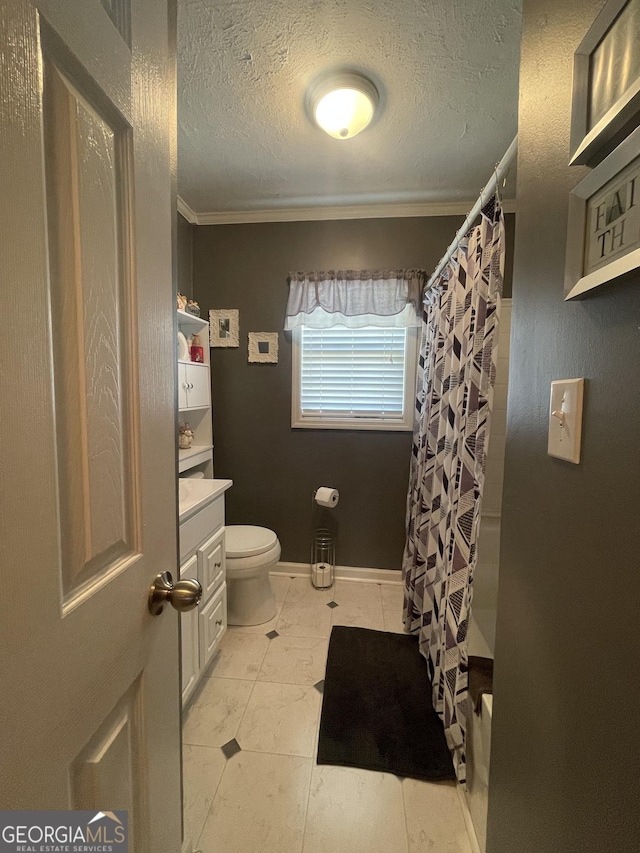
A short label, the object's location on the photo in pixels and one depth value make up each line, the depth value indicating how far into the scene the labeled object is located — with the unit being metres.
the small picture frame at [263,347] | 2.40
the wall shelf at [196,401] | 1.94
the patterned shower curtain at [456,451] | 1.17
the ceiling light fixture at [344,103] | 1.35
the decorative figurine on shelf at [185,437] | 2.13
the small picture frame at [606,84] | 0.41
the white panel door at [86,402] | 0.35
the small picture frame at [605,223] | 0.39
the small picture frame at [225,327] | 2.41
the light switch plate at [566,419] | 0.51
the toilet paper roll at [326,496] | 2.27
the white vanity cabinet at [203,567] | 1.34
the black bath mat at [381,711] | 1.27
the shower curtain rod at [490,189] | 0.98
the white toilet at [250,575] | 1.85
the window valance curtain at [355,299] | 2.23
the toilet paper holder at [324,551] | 2.29
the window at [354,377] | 2.37
